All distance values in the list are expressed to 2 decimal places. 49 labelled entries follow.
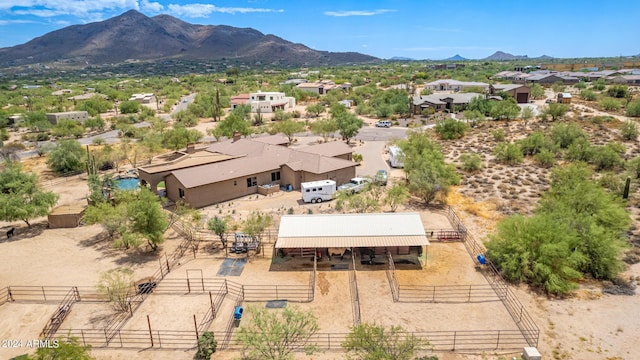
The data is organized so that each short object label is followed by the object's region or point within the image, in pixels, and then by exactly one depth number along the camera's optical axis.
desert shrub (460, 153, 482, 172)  44.88
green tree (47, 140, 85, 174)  46.88
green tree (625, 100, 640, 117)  72.19
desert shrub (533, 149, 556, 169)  45.72
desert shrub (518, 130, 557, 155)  49.88
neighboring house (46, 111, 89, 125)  77.38
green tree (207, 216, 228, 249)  26.84
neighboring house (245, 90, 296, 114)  92.88
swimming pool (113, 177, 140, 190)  41.50
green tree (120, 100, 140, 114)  92.00
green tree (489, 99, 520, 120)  72.69
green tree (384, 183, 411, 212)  32.31
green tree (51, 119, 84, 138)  68.41
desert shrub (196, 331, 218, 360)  17.09
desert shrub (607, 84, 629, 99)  95.96
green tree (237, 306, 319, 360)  14.36
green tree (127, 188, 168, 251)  26.30
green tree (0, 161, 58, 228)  29.31
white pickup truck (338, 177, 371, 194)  36.41
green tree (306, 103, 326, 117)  84.83
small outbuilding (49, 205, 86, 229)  31.25
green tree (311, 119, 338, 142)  59.12
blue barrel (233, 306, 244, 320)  19.64
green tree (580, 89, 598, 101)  94.82
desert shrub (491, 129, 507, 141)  58.06
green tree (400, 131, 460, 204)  34.22
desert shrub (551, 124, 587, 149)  51.94
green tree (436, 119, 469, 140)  61.50
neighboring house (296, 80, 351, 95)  124.31
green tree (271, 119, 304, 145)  60.19
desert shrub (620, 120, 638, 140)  55.84
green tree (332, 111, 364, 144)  57.53
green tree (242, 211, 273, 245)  26.65
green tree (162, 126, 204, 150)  53.12
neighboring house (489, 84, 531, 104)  92.00
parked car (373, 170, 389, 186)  37.60
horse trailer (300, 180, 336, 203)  35.56
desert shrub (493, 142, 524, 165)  47.25
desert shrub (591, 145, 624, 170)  43.34
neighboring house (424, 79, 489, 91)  111.69
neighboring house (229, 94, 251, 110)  94.07
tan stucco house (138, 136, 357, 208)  35.62
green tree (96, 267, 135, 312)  20.36
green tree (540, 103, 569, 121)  70.06
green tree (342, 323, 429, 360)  13.98
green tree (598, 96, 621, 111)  79.07
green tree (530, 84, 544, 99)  100.12
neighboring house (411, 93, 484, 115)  84.81
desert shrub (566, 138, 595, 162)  45.81
